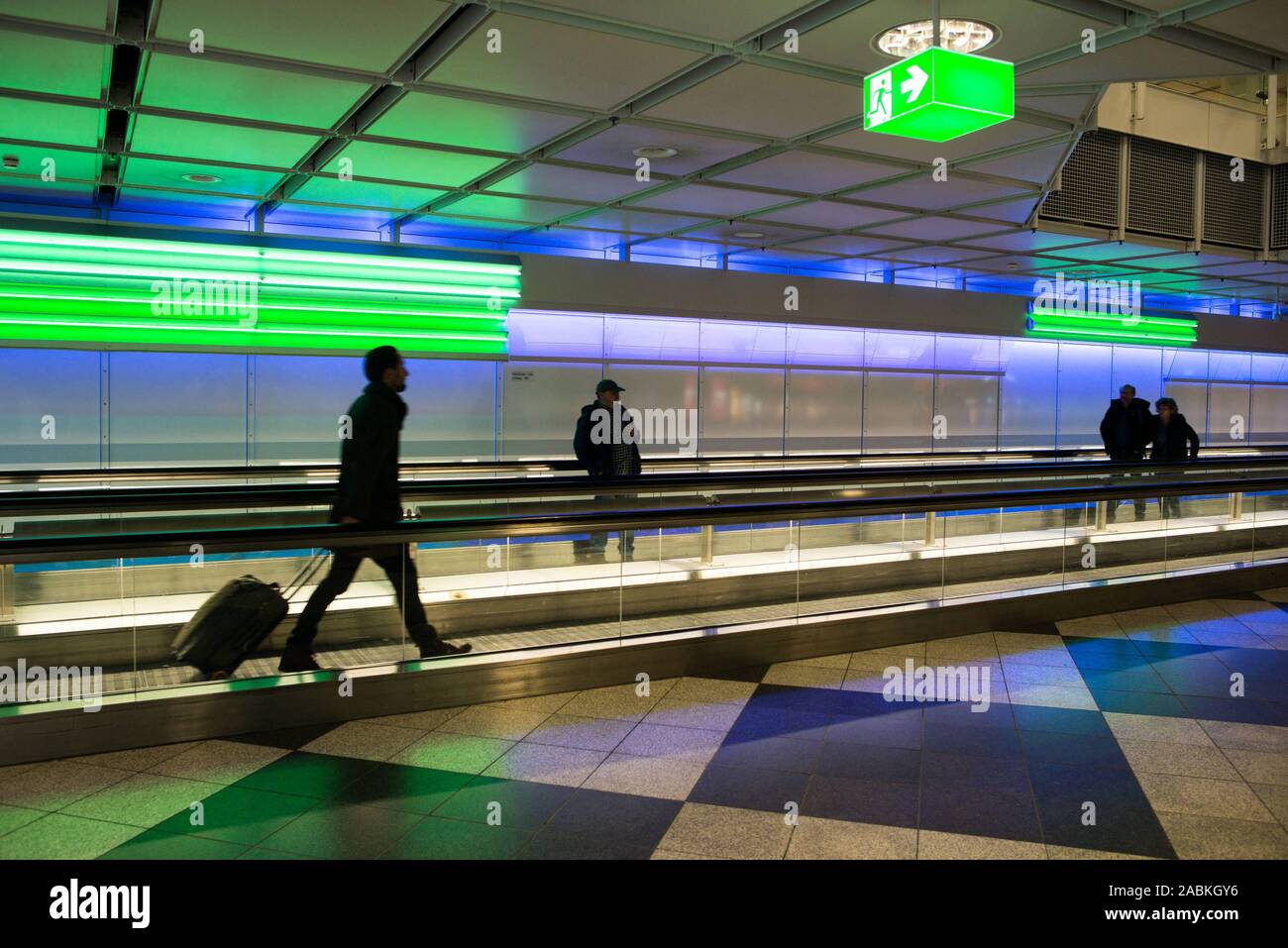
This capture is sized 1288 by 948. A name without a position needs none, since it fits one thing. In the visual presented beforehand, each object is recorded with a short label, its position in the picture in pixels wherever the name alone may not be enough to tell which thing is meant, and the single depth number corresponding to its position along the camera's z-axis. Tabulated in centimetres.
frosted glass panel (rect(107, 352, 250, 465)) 1004
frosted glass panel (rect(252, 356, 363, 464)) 1070
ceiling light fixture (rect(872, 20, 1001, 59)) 511
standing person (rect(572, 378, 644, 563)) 949
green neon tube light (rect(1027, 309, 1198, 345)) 1547
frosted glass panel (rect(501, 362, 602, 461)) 1205
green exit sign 460
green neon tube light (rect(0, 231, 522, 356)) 904
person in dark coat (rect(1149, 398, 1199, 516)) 1275
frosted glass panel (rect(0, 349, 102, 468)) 945
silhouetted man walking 508
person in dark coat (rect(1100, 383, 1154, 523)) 1281
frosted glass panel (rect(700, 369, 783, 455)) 1345
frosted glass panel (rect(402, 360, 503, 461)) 1156
